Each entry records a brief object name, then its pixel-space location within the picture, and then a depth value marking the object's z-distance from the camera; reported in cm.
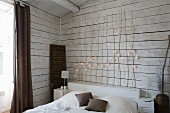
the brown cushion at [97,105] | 267
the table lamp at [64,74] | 398
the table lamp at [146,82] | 317
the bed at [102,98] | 266
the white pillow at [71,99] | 304
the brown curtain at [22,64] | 307
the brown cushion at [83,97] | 302
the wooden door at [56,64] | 404
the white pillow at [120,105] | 265
